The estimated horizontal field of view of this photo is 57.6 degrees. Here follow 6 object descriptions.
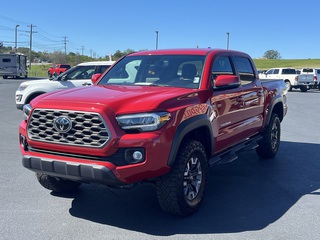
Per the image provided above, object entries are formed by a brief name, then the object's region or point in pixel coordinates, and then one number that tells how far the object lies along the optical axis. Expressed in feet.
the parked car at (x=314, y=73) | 75.94
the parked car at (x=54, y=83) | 27.84
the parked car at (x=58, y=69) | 133.19
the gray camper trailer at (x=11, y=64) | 101.18
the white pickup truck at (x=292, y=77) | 73.56
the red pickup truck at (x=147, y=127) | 9.44
